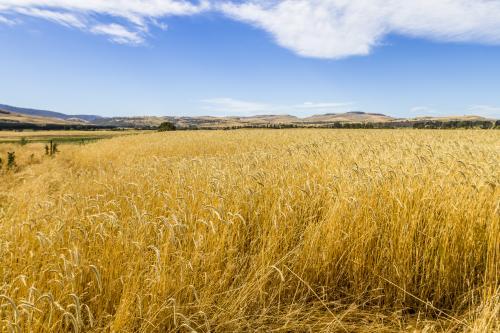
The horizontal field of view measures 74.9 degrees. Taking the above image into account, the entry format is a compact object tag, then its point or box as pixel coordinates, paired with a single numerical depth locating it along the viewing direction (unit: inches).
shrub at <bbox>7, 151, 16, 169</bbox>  591.9
